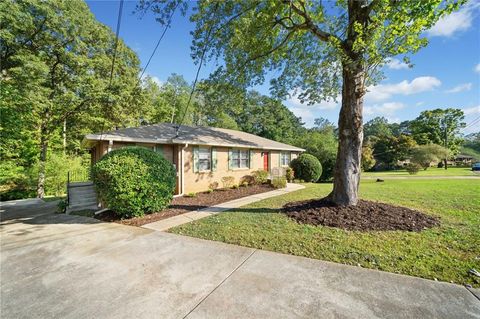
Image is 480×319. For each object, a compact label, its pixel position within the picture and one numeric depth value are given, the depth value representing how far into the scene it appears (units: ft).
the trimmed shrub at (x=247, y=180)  44.76
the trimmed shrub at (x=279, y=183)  41.98
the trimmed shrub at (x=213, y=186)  38.60
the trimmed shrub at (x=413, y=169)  70.03
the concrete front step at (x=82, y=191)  30.64
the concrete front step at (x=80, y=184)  31.79
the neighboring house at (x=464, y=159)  156.63
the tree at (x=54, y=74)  37.73
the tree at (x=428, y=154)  87.45
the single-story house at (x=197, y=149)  30.40
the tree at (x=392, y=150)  118.21
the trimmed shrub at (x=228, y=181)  40.50
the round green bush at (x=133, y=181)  21.17
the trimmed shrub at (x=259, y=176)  45.96
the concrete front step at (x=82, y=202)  28.51
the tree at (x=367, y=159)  76.84
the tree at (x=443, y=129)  122.01
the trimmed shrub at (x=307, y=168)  54.29
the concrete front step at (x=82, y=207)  27.47
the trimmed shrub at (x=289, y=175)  52.37
